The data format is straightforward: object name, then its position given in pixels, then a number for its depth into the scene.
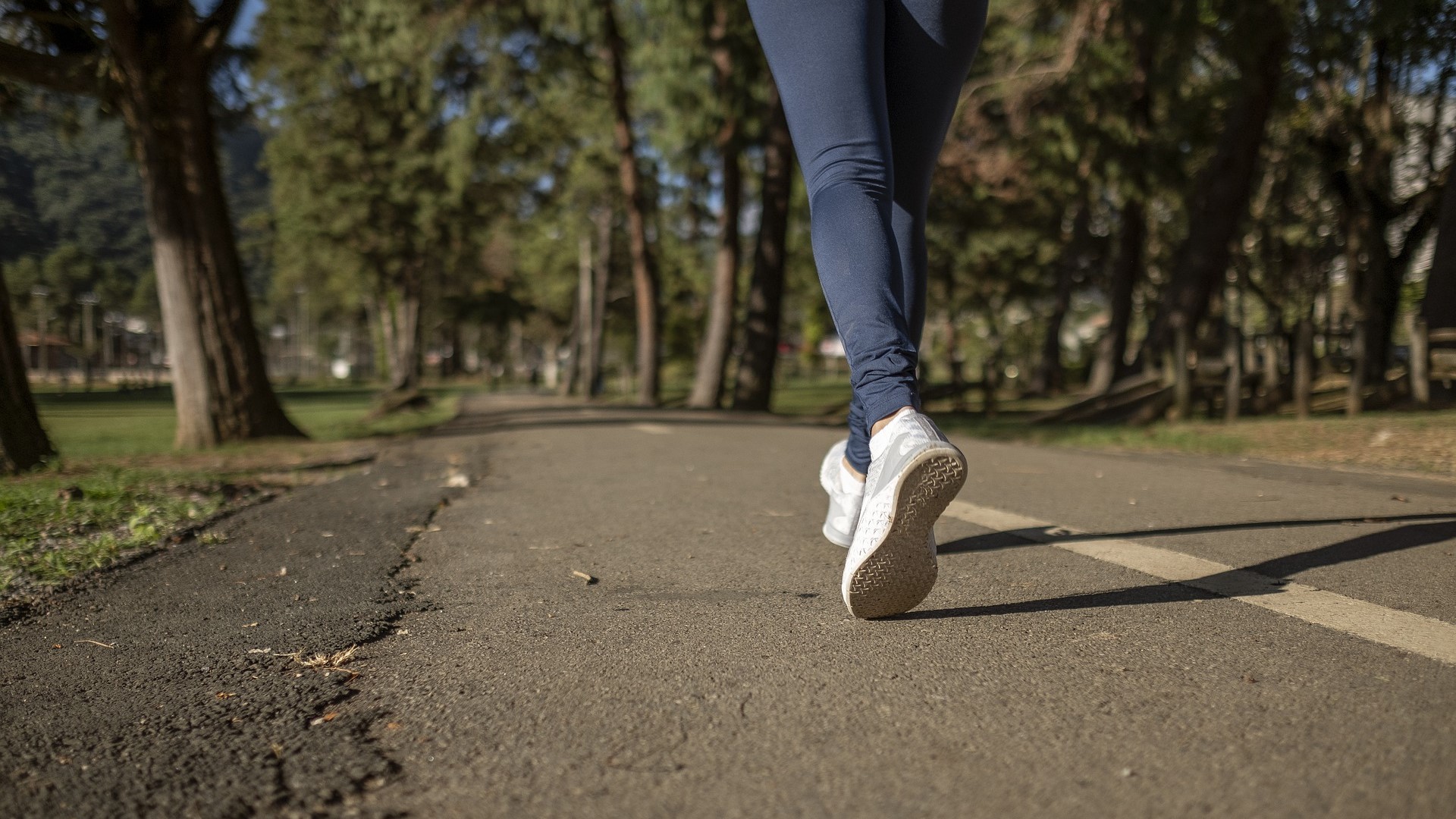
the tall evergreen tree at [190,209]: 9.41
